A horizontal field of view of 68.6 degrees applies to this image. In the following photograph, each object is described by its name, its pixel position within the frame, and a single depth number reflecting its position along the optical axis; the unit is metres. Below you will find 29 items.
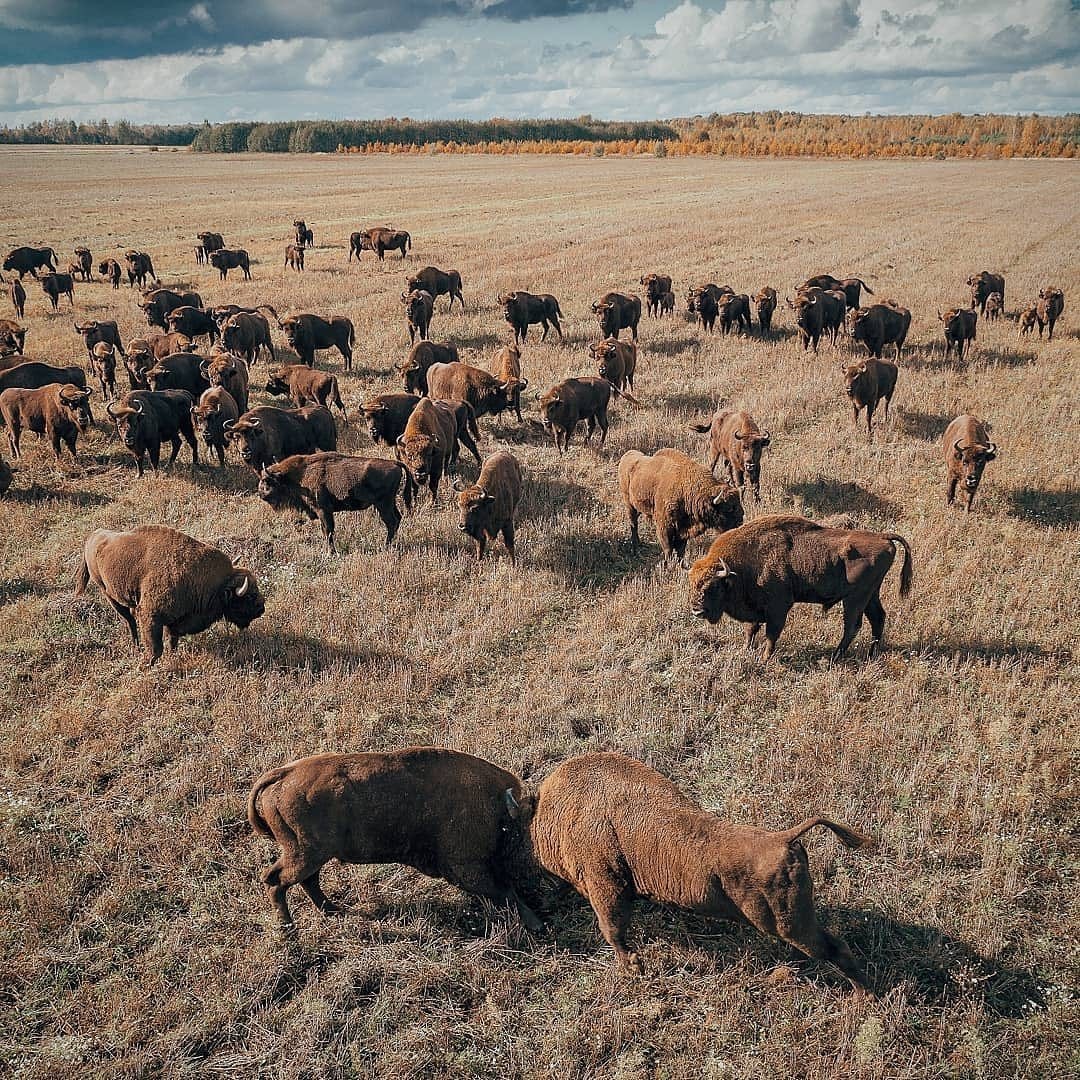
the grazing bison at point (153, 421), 13.41
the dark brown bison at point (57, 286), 26.02
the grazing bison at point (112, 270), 29.84
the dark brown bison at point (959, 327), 19.14
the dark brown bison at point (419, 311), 20.94
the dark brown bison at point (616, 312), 20.38
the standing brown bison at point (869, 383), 14.66
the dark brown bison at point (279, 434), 12.30
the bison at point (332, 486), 10.87
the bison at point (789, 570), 7.96
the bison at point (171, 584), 8.20
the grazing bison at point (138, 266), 29.39
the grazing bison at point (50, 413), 13.69
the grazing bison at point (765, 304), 22.33
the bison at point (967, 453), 11.52
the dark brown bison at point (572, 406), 14.23
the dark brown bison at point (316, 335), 18.72
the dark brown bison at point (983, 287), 23.62
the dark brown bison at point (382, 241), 34.62
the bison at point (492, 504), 10.29
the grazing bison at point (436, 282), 24.48
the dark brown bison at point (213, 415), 13.56
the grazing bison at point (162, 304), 22.20
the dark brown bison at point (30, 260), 29.45
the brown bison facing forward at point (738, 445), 11.82
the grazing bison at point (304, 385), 15.75
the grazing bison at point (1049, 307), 21.05
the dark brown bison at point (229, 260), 30.89
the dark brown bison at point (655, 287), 24.27
